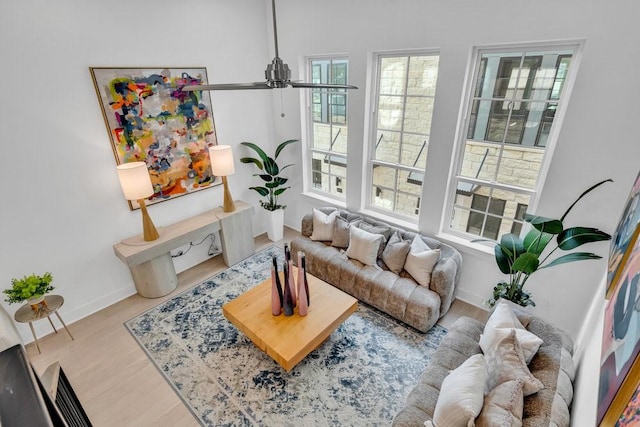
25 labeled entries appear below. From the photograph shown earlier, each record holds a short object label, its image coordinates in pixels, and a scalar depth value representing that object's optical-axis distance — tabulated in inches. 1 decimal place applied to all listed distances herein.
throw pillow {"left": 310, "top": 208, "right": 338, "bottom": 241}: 149.7
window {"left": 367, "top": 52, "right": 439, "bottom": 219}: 125.6
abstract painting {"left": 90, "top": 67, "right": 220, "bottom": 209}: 121.3
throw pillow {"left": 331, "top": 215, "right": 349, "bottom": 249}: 144.8
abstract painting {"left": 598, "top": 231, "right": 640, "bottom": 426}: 32.8
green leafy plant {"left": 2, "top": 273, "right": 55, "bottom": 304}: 103.7
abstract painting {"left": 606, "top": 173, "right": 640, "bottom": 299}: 56.0
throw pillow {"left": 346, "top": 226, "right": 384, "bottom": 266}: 132.9
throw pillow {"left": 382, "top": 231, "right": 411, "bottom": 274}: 127.8
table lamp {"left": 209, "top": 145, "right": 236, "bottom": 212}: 146.8
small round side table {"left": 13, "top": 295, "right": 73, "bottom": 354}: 107.1
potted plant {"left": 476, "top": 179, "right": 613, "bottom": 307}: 89.0
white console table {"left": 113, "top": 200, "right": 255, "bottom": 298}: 130.5
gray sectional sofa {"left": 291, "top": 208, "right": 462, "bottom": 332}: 116.0
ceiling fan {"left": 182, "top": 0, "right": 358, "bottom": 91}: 60.1
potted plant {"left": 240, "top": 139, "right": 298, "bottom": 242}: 167.9
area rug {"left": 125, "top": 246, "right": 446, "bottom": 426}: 92.9
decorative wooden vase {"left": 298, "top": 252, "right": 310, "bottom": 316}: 102.0
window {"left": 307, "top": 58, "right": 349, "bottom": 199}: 151.5
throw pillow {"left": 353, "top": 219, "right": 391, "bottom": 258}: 136.6
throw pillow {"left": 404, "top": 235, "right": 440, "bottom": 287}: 119.8
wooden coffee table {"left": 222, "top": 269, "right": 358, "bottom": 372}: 95.8
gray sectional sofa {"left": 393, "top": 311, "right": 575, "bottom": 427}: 65.4
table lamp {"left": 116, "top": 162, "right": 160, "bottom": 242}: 119.5
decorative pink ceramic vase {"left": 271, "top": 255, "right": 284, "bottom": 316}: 101.8
